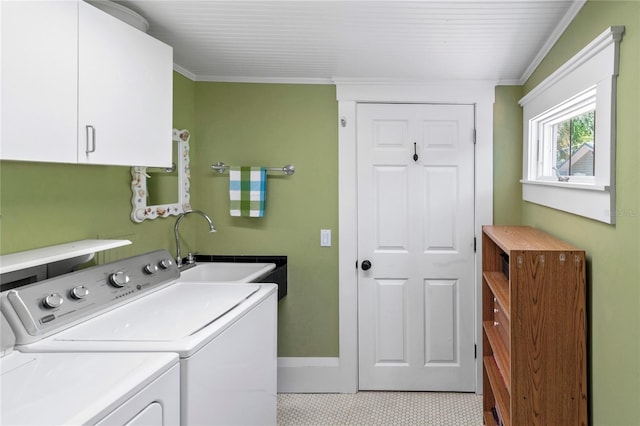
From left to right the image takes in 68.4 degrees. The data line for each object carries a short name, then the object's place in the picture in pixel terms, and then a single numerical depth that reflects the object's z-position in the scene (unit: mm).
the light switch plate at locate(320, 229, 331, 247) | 3219
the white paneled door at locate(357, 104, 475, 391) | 3174
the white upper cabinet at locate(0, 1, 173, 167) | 1396
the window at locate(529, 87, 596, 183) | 2182
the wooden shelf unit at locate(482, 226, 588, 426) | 1829
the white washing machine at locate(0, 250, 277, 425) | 1485
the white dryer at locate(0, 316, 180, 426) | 1064
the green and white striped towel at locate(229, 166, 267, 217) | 3105
